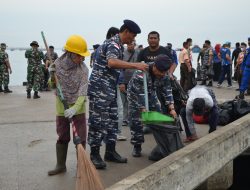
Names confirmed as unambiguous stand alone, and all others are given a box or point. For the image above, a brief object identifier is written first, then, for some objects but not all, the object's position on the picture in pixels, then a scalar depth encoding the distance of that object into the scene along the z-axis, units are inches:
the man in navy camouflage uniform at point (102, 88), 184.9
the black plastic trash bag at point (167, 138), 194.4
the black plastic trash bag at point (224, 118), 289.6
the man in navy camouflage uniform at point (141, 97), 204.8
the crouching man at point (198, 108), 235.0
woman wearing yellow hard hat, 172.9
